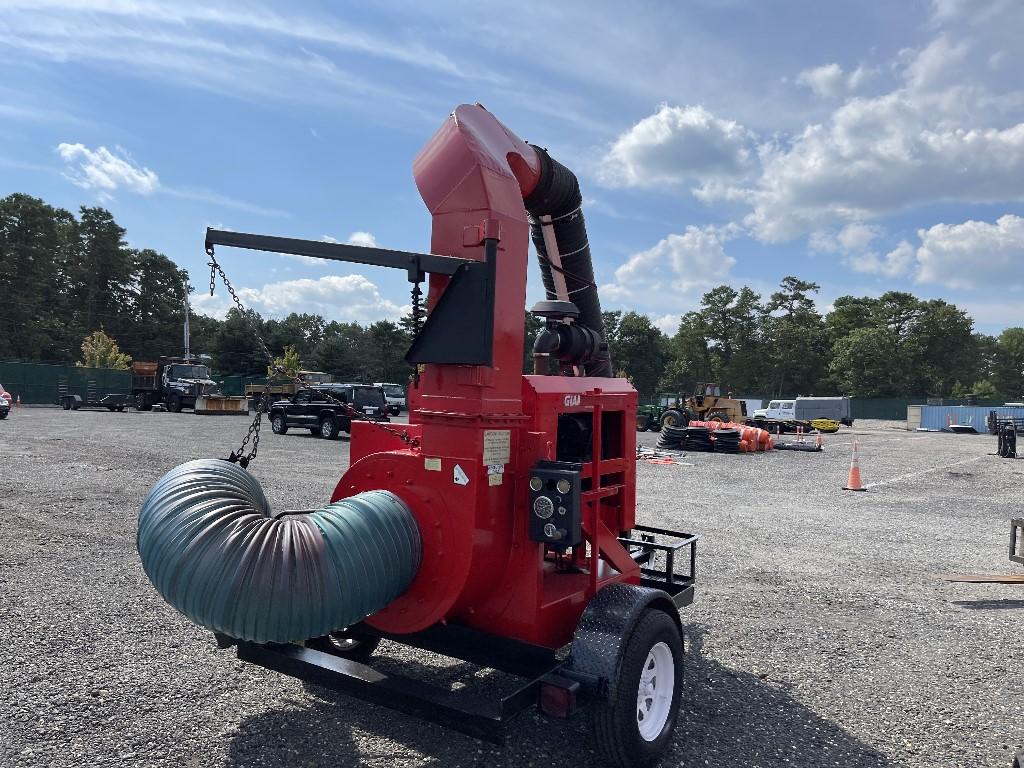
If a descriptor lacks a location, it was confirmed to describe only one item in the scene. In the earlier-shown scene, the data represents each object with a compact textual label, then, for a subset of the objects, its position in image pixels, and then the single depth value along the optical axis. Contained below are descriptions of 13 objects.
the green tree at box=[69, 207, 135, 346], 73.25
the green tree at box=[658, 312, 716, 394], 88.81
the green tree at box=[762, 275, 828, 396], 82.69
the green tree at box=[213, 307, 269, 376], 62.81
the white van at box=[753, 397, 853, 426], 49.59
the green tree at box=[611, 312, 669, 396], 84.62
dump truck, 36.75
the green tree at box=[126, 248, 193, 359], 77.06
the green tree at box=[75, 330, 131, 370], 51.22
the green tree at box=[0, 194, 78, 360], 61.50
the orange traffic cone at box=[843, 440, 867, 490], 15.00
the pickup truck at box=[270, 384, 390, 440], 23.40
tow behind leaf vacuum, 3.10
